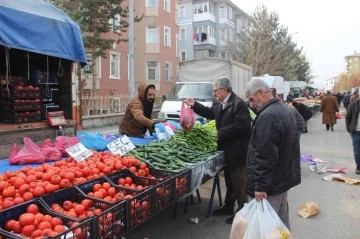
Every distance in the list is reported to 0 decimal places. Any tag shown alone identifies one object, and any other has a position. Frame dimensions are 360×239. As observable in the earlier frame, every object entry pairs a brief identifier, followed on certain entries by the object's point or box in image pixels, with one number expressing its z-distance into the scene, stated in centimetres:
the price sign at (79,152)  424
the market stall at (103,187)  264
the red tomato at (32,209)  273
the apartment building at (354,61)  15341
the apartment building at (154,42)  2980
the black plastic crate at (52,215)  234
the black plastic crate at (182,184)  390
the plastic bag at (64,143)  496
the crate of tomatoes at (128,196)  306
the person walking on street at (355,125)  794
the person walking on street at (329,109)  1648
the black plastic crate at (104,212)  268
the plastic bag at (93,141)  513
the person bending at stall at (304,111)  1015
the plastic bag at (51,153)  466
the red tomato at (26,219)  254
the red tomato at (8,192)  296
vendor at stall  556
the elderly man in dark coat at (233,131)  477
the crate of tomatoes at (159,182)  354
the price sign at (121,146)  466
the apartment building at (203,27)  4300
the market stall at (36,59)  595
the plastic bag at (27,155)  447
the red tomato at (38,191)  298
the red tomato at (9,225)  255
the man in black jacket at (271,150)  310
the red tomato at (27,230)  248
